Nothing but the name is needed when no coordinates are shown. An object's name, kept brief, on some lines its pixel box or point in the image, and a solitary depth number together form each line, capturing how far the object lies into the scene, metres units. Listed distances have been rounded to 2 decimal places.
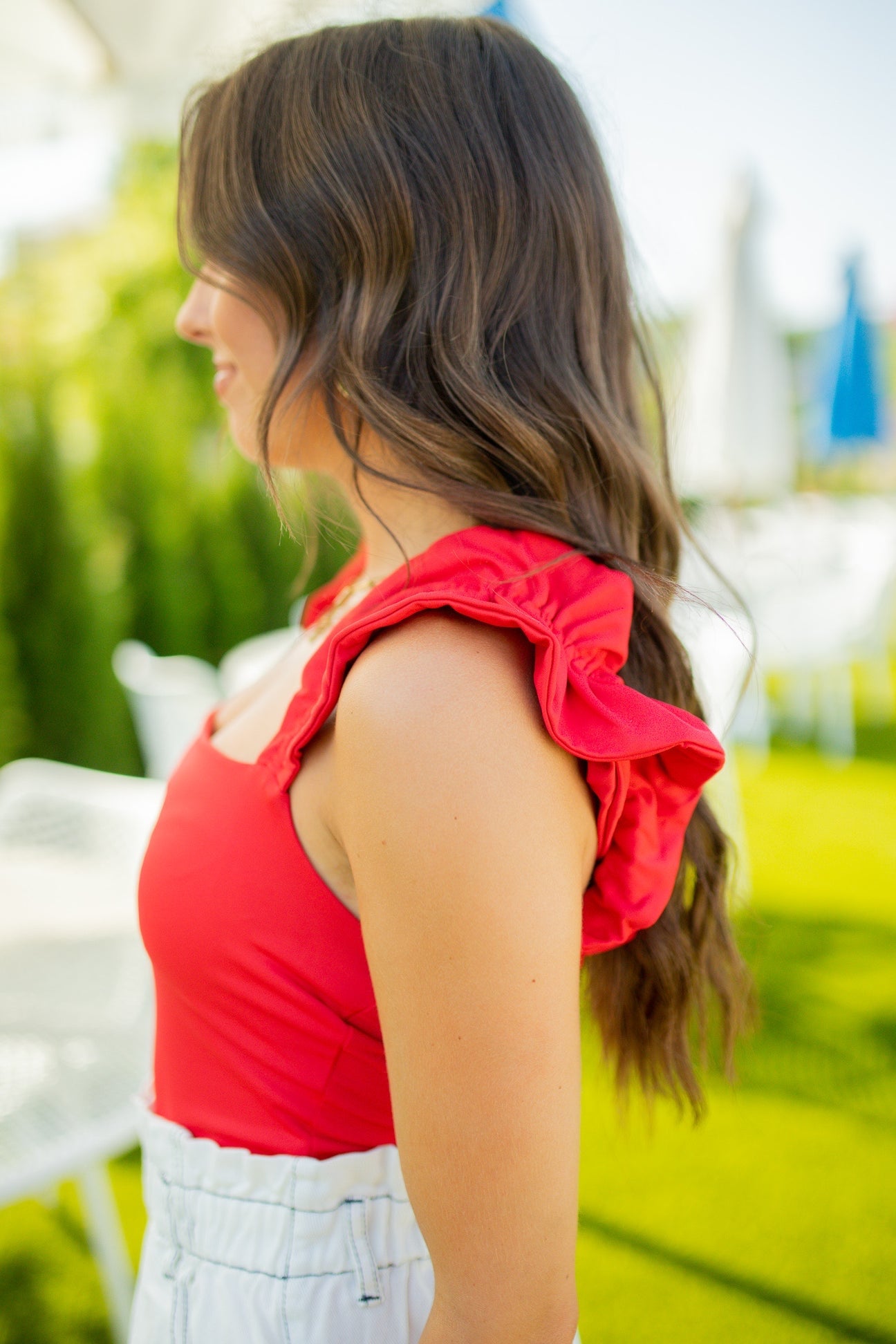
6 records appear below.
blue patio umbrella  7.51
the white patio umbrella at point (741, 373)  6.43
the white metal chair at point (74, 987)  1.70
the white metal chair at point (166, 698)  3.15
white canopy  3.37
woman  0.69
